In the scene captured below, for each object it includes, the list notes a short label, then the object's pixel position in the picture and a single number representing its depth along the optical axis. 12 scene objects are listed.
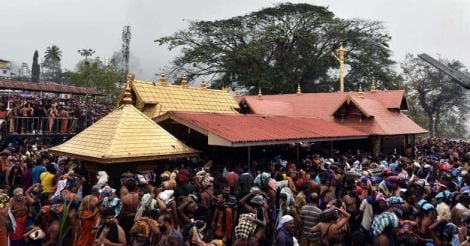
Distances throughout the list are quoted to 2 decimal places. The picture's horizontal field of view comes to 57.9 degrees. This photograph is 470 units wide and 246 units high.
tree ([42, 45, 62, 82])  101.00
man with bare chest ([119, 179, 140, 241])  7.30
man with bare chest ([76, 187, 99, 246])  6.78
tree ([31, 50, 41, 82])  86.13
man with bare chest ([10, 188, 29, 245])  7.18
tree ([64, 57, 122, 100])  46.72
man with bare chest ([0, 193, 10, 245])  6.64
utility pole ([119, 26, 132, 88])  72.06
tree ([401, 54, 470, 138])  49.50
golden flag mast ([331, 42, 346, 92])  31.59
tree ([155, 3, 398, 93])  39.72
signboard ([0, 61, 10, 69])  69.62
